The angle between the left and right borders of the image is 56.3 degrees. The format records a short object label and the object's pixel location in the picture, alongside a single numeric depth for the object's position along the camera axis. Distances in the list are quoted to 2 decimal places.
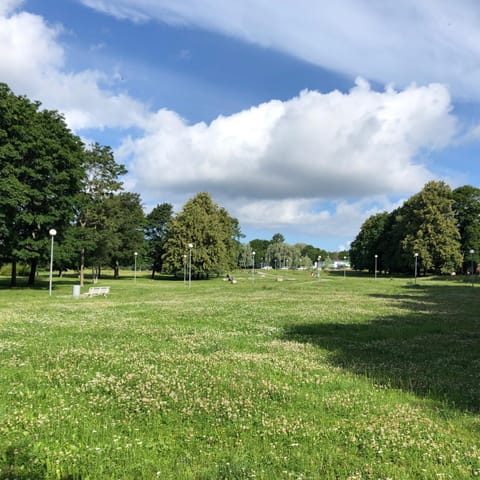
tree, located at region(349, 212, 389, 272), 118.96
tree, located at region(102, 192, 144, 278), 71.31
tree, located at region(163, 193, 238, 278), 79.75
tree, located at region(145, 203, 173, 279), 106.00
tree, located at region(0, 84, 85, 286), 38.50
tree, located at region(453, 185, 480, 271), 93.94
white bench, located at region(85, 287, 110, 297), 34.60
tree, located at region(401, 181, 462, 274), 87.94
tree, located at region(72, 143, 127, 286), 58.22
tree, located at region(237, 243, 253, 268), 170.12
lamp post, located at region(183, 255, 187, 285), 78.11
